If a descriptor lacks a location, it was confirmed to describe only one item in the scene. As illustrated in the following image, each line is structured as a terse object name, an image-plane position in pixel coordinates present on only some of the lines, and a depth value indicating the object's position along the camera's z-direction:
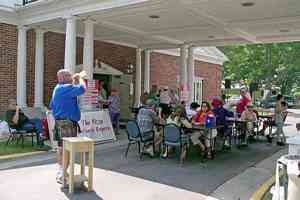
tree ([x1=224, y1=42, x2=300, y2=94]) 32.72
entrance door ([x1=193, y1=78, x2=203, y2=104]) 23.36
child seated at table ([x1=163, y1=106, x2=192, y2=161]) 8.38
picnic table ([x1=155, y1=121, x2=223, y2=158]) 8.55
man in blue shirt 6.15
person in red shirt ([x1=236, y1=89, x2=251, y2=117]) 12.23
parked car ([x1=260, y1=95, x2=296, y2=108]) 34.50
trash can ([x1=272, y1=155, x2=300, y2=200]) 4.35
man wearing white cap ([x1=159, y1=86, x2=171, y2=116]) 15.48
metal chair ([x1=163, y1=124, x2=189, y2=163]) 8.19
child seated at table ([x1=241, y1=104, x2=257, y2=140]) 10.84
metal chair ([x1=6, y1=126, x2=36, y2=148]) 9.60
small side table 5.64
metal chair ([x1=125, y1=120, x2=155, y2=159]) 8.77
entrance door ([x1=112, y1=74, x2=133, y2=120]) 17.59
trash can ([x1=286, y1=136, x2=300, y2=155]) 5.23
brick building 12.50
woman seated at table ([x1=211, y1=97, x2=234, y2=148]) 9.98
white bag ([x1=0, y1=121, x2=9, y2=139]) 10.73
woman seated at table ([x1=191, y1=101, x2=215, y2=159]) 8.76
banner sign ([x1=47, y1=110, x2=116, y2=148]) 10.23
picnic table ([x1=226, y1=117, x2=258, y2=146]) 10.62
